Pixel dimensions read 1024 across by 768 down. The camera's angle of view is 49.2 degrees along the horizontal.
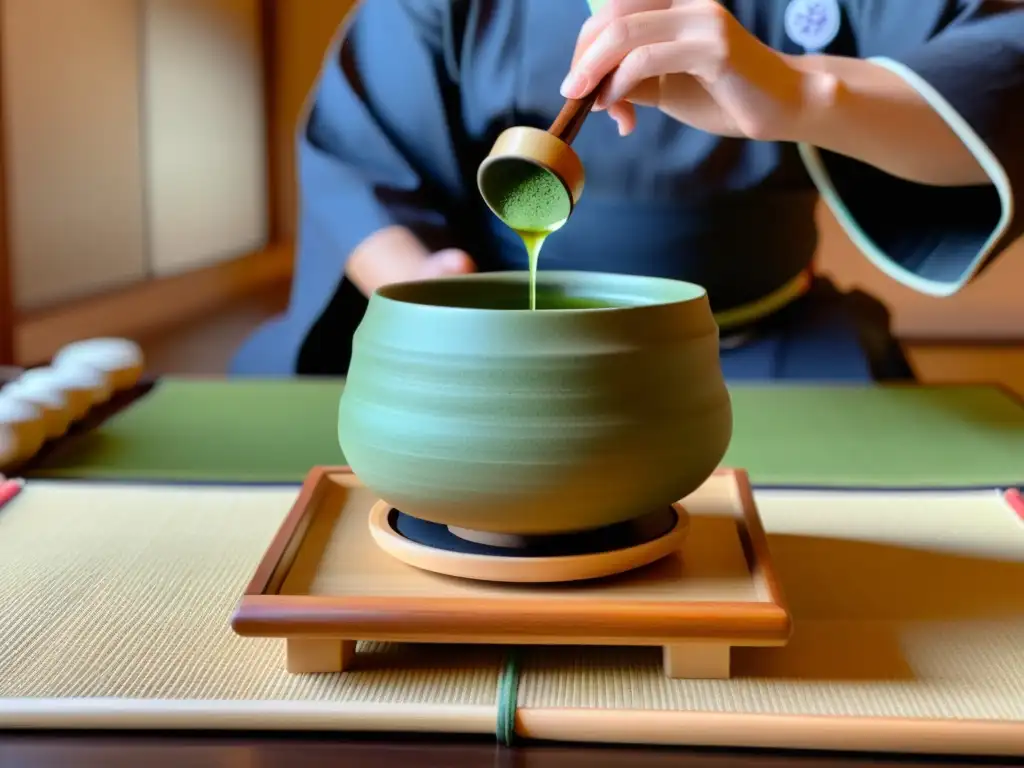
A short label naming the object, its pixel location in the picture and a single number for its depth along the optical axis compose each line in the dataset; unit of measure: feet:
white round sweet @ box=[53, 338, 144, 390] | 3.43
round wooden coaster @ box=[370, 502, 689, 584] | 1.67
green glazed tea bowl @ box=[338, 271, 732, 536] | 1.60
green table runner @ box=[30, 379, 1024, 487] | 2.70
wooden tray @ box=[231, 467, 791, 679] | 1.56
